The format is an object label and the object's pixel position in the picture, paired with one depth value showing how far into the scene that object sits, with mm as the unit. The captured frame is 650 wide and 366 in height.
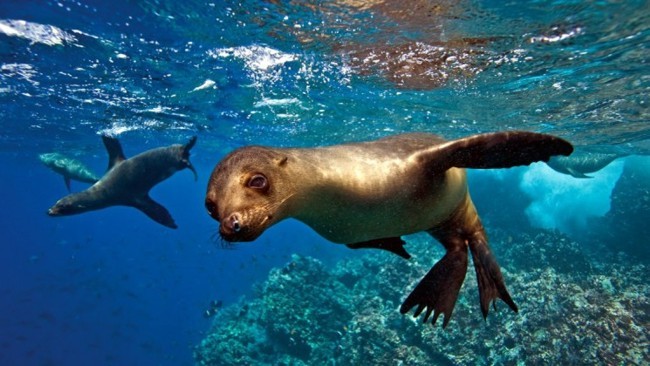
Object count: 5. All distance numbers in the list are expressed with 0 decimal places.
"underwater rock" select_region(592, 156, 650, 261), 16391
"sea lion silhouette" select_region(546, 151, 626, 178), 16969
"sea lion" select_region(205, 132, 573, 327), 1818
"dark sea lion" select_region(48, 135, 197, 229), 8742
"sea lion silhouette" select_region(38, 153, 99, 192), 14548
